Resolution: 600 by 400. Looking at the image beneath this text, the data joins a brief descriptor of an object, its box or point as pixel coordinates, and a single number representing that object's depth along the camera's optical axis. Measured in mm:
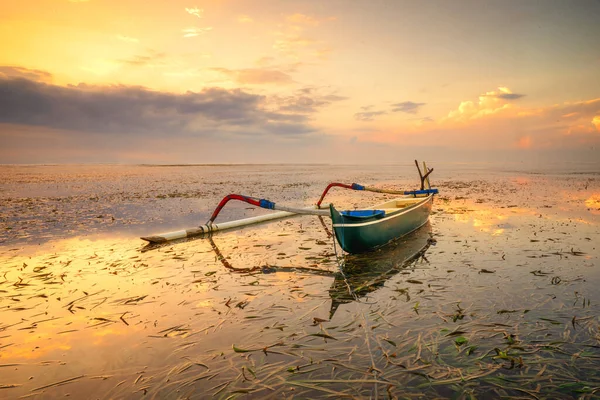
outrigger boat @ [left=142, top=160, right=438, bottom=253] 9781
